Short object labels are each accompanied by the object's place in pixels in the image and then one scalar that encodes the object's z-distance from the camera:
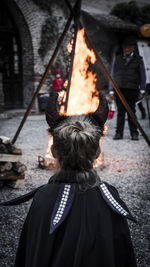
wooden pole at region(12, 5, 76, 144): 3.04
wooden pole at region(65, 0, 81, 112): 2.67
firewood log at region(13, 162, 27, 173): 3.35
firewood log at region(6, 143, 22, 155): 3.39
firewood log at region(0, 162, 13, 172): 3.26
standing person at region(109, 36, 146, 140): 5.52
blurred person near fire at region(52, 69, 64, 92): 9.76
